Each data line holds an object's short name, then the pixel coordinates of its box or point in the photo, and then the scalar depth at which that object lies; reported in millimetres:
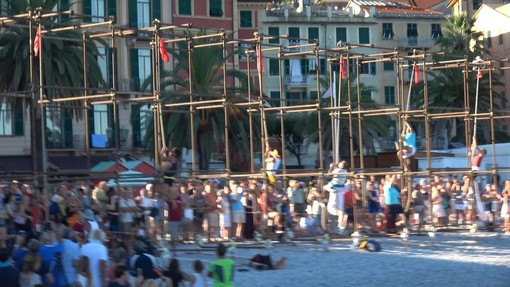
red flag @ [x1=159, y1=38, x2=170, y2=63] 26433
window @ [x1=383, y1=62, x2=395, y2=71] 77312
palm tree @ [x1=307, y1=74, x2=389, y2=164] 58969
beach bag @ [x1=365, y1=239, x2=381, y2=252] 27719
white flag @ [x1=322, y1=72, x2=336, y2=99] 36625
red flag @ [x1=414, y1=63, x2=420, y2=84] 34288
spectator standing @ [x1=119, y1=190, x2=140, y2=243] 23766
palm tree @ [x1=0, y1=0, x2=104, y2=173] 39250
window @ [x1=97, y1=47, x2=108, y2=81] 55412
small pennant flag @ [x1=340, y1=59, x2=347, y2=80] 32250
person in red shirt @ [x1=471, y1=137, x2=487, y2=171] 32031
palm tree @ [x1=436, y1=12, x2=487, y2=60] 74125
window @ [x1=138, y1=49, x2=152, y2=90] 58156
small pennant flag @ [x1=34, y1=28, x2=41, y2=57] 23594
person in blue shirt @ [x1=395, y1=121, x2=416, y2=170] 29391
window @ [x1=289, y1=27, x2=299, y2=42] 74562
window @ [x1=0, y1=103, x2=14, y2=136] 52750
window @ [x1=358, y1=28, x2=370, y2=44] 77938
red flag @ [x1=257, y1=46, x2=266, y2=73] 28864
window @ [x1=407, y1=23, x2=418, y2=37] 81688
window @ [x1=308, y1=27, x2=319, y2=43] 75375
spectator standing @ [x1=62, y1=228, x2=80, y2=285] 17875
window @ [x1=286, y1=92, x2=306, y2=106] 73419
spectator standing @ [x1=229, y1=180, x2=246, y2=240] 28328
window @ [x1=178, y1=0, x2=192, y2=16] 62625
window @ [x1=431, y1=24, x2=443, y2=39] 82125
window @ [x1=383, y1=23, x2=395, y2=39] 80062
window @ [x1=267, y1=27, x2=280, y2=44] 74375
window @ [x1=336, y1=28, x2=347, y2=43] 76125
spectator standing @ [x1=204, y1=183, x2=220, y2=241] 27786
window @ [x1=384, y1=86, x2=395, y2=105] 77000
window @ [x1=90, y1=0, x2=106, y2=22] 57812
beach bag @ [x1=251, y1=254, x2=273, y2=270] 24328
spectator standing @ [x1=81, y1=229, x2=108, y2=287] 17625
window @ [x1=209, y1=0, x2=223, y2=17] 64500
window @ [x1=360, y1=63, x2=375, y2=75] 76250
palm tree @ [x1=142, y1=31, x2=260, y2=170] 46688
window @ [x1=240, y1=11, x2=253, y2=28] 72750
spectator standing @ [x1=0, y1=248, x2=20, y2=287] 15250
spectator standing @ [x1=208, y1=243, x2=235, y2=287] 16891
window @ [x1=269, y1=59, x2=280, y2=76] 70750
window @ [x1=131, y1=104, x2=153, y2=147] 54125
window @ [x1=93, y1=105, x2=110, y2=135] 55625
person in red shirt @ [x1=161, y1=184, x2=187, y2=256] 24969
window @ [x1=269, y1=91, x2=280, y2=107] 71750
